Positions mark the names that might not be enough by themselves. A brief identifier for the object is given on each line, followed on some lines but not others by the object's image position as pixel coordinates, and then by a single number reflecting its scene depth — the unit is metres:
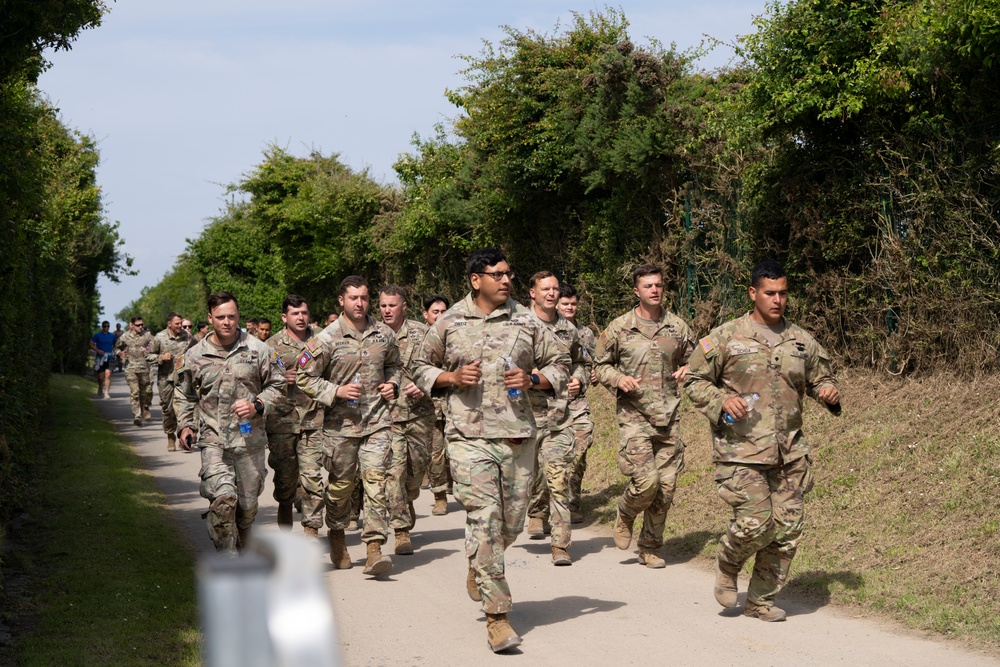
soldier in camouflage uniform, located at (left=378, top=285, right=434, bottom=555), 10.84
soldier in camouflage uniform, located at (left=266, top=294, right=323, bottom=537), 11.59
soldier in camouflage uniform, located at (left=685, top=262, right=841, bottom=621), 7.79
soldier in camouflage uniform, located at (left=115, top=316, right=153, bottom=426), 24.48
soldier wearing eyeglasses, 7.48
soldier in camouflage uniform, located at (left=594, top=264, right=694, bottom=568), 10.12
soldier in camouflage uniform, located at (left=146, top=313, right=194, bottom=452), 21.48
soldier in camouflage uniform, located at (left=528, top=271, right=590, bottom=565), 10.50
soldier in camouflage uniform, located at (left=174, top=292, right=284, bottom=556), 9.26
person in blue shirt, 32.97
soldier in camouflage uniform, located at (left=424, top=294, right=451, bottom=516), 13.42
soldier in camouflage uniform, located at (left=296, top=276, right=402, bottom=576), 9.96
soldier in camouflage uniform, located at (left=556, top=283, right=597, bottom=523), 11.29
